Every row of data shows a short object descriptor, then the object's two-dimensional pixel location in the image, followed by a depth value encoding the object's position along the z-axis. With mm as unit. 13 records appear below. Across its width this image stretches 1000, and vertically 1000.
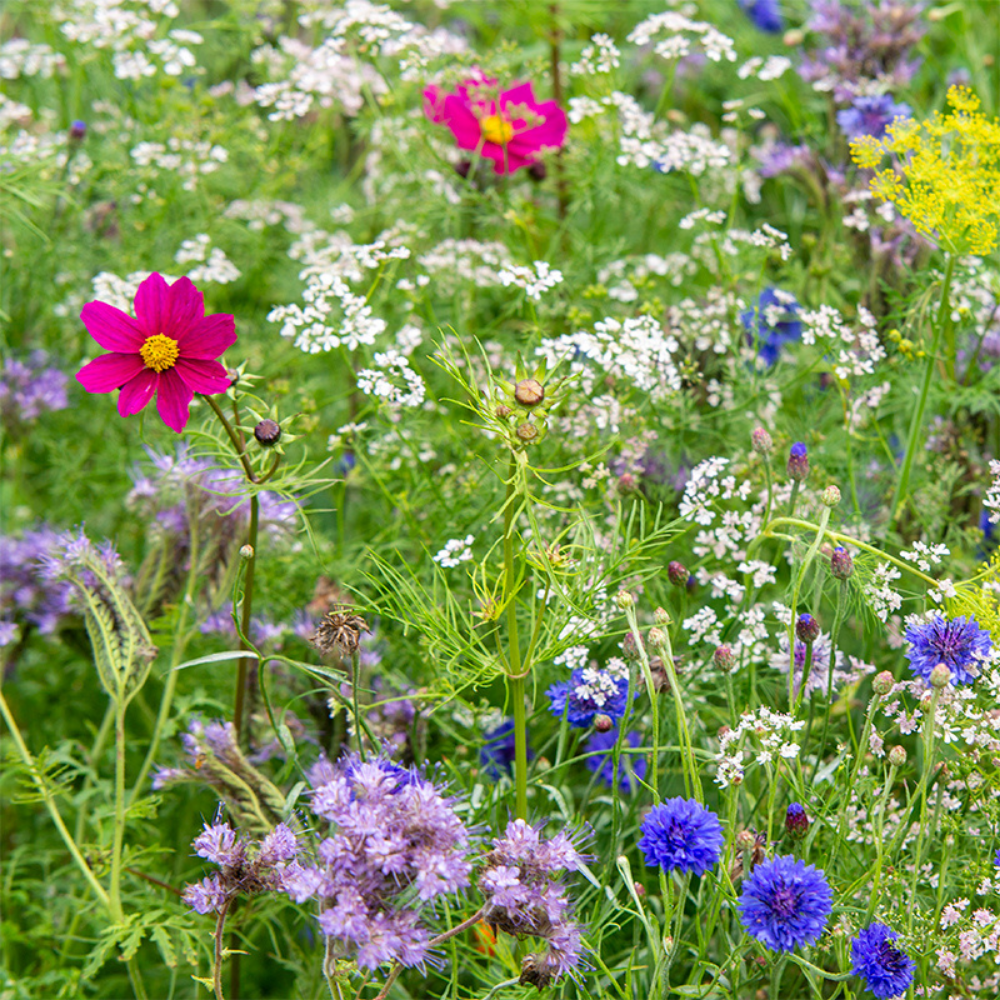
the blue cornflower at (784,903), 1153
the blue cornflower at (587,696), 1241
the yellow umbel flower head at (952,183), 1249
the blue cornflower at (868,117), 1449
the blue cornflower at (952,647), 1189
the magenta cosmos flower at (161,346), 1228
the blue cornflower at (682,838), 1158
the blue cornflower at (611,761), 1296
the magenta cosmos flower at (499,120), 1443
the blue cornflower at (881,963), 1166
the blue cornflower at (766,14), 1797
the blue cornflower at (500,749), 1315
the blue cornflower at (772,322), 1373
